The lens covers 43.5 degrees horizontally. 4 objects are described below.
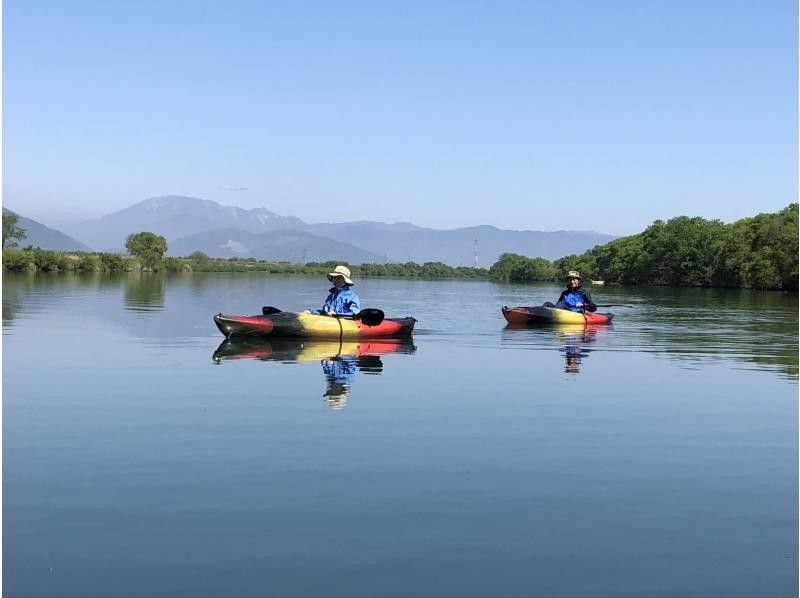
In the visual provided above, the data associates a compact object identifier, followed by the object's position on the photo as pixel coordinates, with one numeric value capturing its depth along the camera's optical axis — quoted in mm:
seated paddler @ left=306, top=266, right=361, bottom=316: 23323
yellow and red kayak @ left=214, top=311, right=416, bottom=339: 22797
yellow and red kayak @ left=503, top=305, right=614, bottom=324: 29219
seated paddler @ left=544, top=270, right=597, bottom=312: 29844
